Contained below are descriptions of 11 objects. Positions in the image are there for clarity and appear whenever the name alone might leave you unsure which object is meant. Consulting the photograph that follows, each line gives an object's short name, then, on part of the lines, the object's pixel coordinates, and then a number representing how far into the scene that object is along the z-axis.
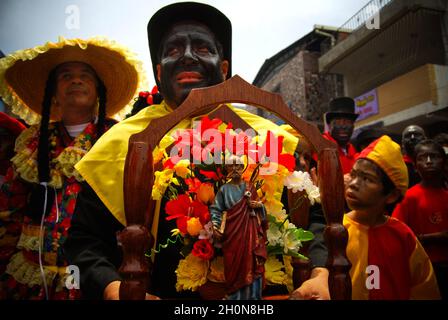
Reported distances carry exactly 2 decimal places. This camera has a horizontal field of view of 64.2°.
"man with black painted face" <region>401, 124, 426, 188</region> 3.42
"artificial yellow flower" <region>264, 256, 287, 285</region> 0.85
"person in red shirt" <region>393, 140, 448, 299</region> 2.37
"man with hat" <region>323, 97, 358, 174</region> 3.41
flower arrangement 0.81
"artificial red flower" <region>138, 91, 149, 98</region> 2.13
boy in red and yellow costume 1.71
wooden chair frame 0.74
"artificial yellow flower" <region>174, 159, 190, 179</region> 0.85
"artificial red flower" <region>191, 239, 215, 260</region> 0.77
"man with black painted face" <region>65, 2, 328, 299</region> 1.08
